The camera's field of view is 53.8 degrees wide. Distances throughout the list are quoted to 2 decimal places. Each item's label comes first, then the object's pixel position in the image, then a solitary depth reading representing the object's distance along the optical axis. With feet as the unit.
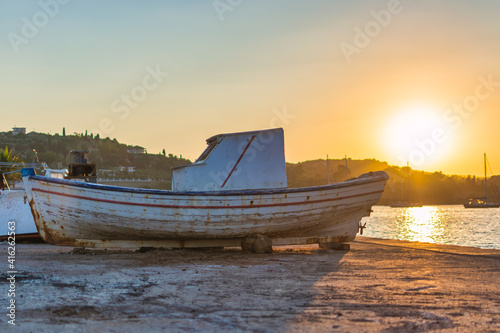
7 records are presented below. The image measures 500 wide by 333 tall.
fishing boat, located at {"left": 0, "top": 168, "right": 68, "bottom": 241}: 55.21
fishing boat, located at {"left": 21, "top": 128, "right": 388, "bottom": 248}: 36.58
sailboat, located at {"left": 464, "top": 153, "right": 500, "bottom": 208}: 425.20
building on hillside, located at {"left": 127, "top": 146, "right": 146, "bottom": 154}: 598.34
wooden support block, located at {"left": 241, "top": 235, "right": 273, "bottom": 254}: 38.65
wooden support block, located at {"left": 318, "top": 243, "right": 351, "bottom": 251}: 44.04
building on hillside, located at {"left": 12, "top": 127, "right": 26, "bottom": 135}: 536.66
